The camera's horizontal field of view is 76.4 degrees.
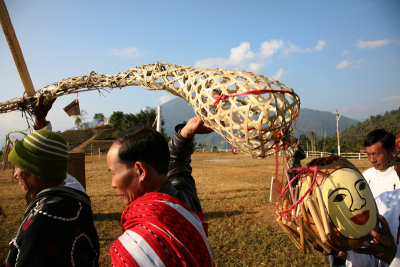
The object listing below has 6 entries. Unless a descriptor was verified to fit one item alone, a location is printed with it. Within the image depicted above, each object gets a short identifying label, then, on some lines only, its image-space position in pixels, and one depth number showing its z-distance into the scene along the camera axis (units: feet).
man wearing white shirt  6.61
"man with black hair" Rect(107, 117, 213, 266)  3.38
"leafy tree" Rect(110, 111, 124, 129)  198.39
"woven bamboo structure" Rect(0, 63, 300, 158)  4.65
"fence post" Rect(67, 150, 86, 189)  17.31
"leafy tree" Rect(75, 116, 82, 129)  220.64
